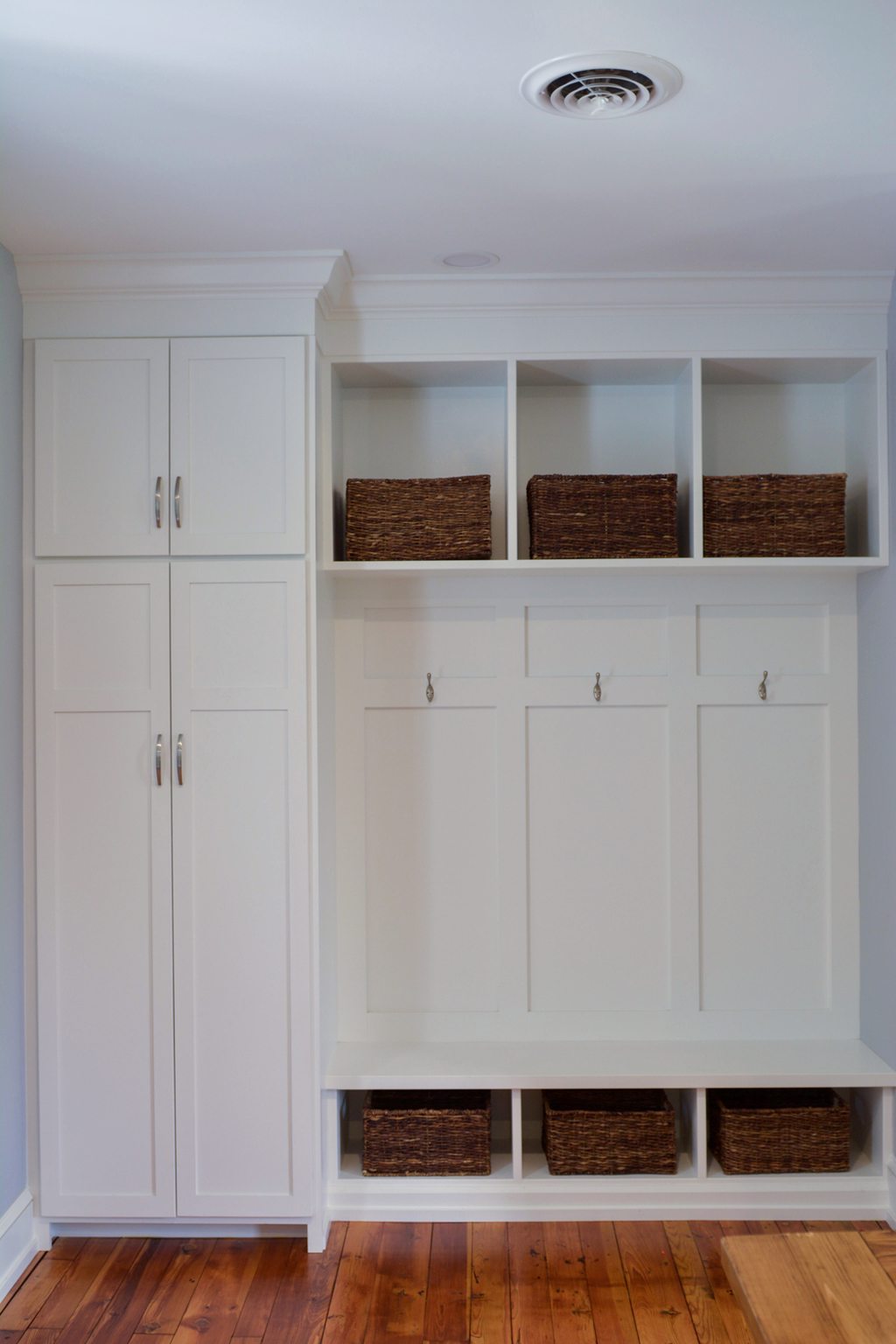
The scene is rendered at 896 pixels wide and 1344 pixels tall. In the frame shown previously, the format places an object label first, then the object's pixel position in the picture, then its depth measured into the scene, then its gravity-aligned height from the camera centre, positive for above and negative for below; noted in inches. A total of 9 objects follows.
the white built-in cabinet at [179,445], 114.6 +23.7
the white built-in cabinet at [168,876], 114.4 -20.1
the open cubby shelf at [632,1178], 120.0 -53.7
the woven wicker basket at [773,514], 122.6 +17.5
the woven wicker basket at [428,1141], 121.6 -50.1
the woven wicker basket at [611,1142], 121.8 -50.3
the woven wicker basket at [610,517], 122.8 +17.4
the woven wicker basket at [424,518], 122.9 +17.3
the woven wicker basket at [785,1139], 121.2 -49.8
